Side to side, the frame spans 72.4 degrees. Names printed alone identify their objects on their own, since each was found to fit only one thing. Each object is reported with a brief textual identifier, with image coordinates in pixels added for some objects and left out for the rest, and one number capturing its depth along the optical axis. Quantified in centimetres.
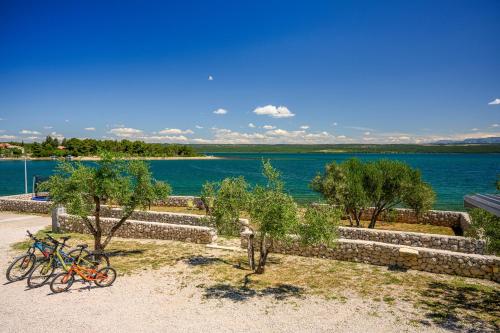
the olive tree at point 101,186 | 1379
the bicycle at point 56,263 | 1173
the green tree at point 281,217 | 1184
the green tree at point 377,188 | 2436
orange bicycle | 1151
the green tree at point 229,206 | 1333
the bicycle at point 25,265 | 1212
